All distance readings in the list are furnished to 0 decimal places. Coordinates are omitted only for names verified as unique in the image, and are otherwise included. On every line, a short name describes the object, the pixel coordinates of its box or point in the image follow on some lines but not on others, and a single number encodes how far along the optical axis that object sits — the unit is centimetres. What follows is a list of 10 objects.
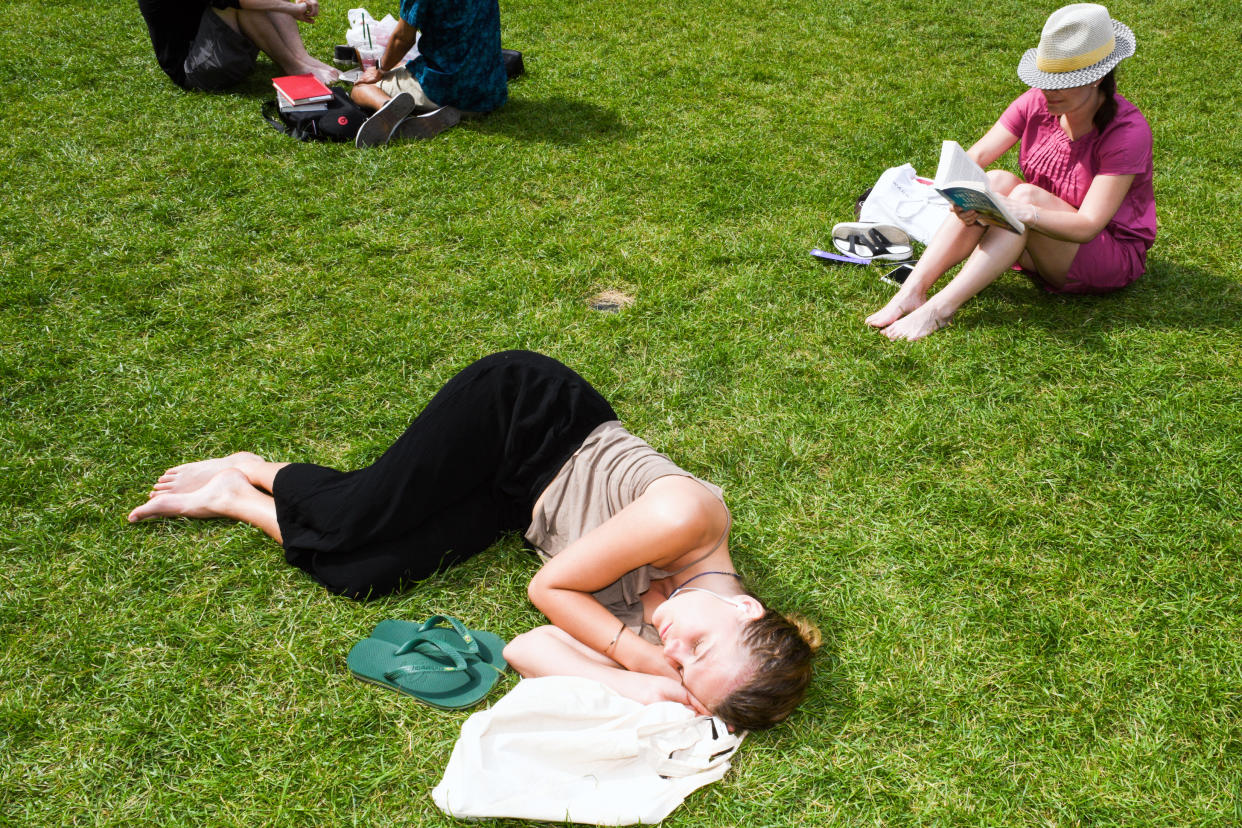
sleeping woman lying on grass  252
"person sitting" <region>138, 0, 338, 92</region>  636
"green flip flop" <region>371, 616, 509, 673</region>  272
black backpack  584
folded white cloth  231
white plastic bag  720
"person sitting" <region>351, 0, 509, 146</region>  594
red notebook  590
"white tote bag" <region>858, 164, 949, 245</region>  505
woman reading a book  385
